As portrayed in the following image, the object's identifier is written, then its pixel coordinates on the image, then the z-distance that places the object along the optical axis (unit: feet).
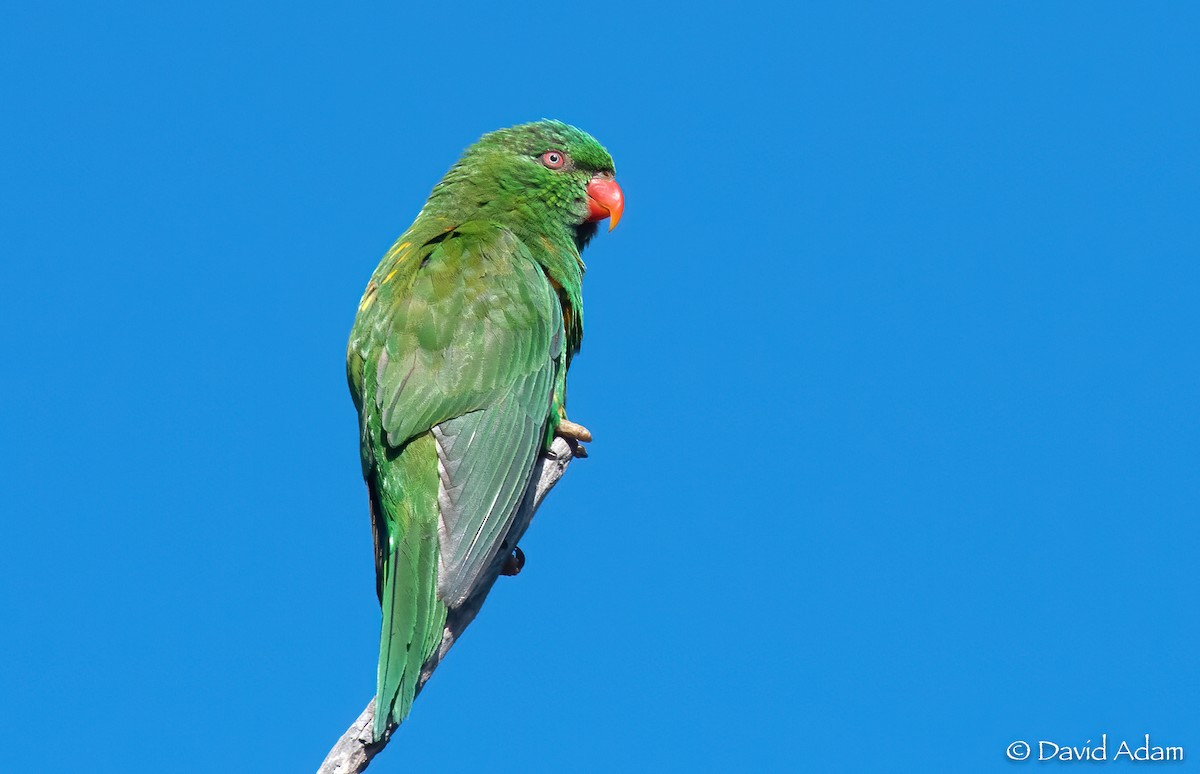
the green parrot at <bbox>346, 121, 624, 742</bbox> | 32.83
